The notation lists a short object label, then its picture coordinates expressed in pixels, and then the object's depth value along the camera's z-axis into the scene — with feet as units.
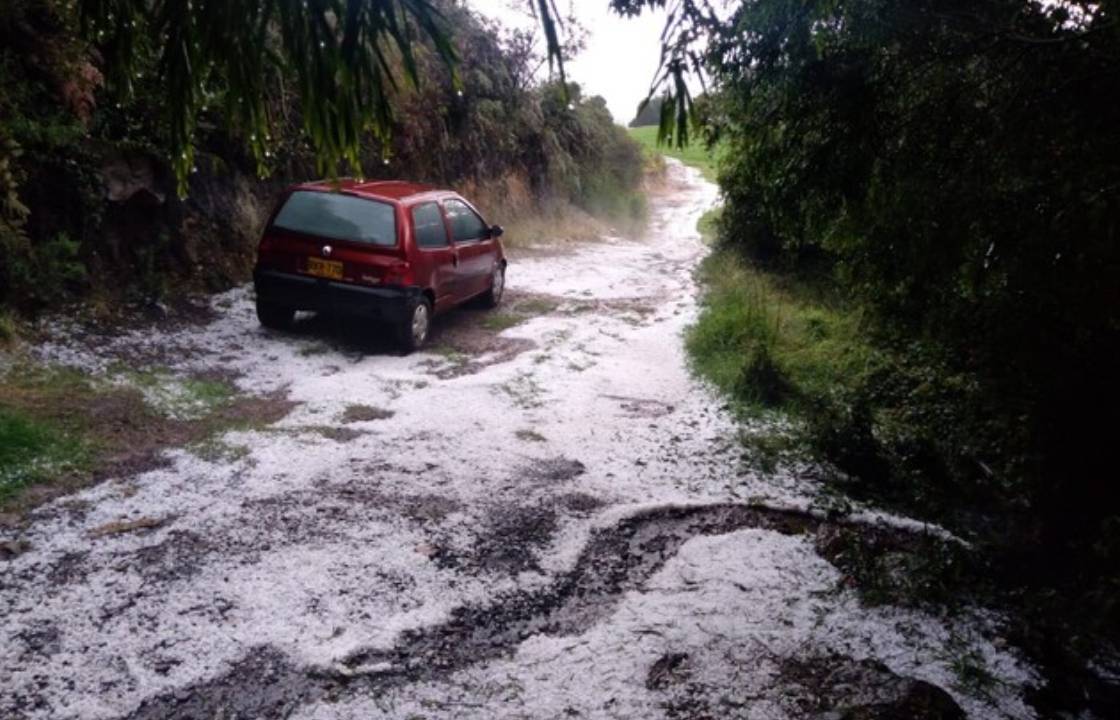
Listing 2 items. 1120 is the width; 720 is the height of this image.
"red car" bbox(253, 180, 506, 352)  29.53
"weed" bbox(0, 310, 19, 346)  23.90
